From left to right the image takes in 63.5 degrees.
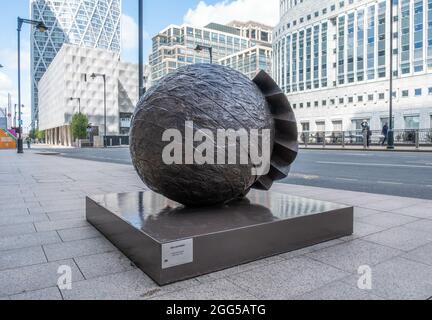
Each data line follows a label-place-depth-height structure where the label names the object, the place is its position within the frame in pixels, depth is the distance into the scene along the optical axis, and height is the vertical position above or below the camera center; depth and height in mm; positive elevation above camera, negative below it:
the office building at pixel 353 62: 51531 +15408
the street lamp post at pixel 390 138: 25542 +711
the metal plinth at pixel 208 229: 2855 -767
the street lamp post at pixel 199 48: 23830 +6905
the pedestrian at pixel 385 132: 30734 +1436
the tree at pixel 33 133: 110000 +5160
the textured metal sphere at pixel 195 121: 3553 +287
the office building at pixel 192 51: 75562 +24347
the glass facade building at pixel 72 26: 114812 +41589
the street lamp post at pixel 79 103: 63456 +8346
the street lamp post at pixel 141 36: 12227 +3966
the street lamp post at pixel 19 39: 20862 +7227
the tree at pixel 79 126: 58294 +3817
